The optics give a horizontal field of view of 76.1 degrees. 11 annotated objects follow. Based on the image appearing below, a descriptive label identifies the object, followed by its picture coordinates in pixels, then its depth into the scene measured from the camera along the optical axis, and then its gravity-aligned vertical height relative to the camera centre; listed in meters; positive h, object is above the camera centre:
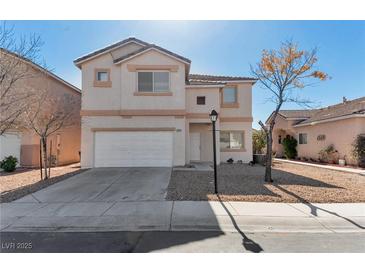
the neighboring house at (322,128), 16.69 +1.64
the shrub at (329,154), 18.26 -0.62
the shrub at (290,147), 24.14 -0.03
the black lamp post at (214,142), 8.42 +0.18
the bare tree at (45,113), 10.75 +1.66
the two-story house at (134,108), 14.14 +2.38
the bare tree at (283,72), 10.43 +3.39
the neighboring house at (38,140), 14.94 +0.52
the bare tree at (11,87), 8.00 +2.20
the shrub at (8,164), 14.19 -1.03
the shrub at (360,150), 15.56 -0.23
